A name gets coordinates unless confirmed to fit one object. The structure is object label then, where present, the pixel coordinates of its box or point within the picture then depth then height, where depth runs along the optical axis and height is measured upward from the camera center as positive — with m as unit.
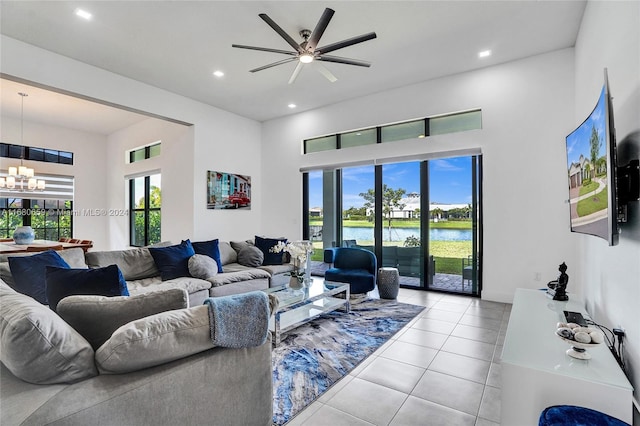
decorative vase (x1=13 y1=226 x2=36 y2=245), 5.38 -0.37
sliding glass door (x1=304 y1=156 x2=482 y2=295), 4.83 -0.03
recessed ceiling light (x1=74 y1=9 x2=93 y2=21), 3.23 +2.16
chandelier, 5.60 +0.68
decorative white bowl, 1.63 -0.74
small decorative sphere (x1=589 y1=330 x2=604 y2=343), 1.66 -0.66
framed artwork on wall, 6.00 +0.51
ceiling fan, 2.80 +1.77
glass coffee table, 3.03 -1.02
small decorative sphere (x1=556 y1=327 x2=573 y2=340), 1.74 -0.68
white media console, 1.42 -0.81
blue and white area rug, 2.18 -1.26
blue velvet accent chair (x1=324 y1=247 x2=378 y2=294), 4.47 -0.84
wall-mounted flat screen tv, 1.63 +0.28
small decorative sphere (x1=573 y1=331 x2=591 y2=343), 1.66 -0.67
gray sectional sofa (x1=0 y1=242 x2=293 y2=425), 1.06 -0.61
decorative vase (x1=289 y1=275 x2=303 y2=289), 3.72 -0.83
